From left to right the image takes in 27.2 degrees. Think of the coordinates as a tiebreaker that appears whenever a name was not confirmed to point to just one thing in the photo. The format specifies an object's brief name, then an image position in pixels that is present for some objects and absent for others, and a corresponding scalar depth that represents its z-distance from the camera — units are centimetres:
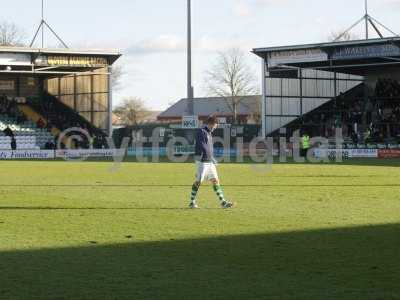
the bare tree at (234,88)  10125
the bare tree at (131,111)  13300
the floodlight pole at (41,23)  6090
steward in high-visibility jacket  4965
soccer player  1848
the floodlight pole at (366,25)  5462
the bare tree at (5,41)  9829
